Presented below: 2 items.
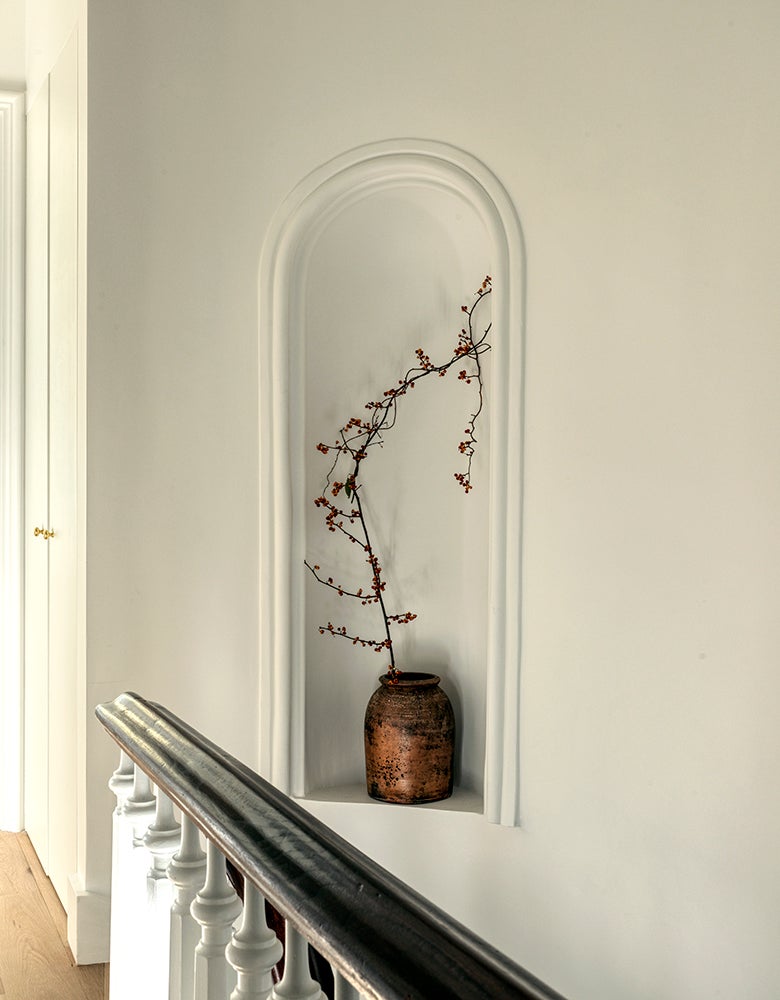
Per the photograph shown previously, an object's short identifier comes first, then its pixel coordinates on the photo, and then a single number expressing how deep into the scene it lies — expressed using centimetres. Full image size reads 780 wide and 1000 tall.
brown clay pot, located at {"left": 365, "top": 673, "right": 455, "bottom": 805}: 299
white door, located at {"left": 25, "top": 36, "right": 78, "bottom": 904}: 321
